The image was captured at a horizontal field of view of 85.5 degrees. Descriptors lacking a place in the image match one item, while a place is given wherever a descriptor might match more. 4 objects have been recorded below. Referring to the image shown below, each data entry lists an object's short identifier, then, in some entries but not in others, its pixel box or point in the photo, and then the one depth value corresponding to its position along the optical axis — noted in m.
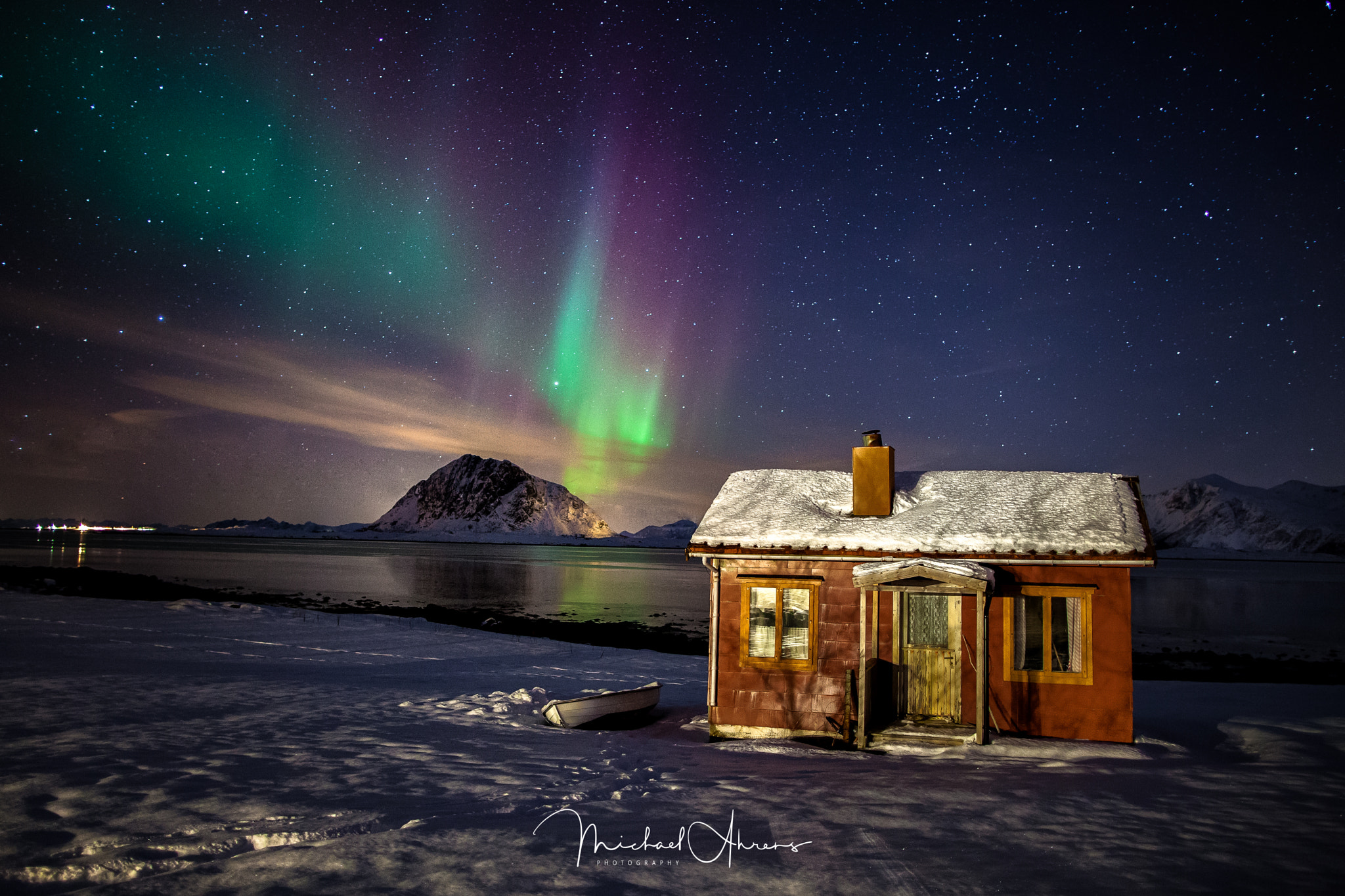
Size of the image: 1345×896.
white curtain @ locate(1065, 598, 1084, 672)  12.29
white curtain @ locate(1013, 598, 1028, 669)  12.46
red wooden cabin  12.16
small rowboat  14.07
